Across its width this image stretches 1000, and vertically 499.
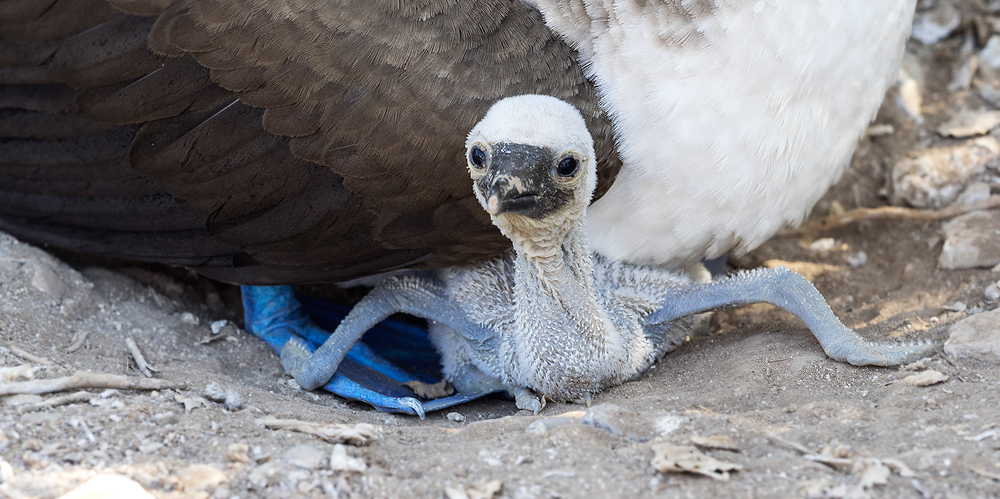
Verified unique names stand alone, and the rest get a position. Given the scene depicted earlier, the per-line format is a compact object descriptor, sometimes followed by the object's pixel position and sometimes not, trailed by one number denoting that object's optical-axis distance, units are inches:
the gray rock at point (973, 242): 129.3
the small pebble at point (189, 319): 132.4
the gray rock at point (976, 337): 97.4
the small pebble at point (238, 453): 78.7
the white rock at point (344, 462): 78.3
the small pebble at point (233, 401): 96.8
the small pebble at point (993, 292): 115.9
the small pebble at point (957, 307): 117.0
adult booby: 101.7
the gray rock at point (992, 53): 174.9
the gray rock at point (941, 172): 153.6
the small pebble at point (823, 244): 157.5
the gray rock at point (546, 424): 86.0
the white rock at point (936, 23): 181.8
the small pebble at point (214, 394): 98.3
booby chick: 91.9
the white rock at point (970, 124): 160.1
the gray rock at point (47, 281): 120.0
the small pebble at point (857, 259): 150.6
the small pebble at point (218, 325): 132.3
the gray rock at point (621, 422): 86.4
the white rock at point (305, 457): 78.1
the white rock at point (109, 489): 69.9
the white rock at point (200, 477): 73.9
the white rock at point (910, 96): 173.5
